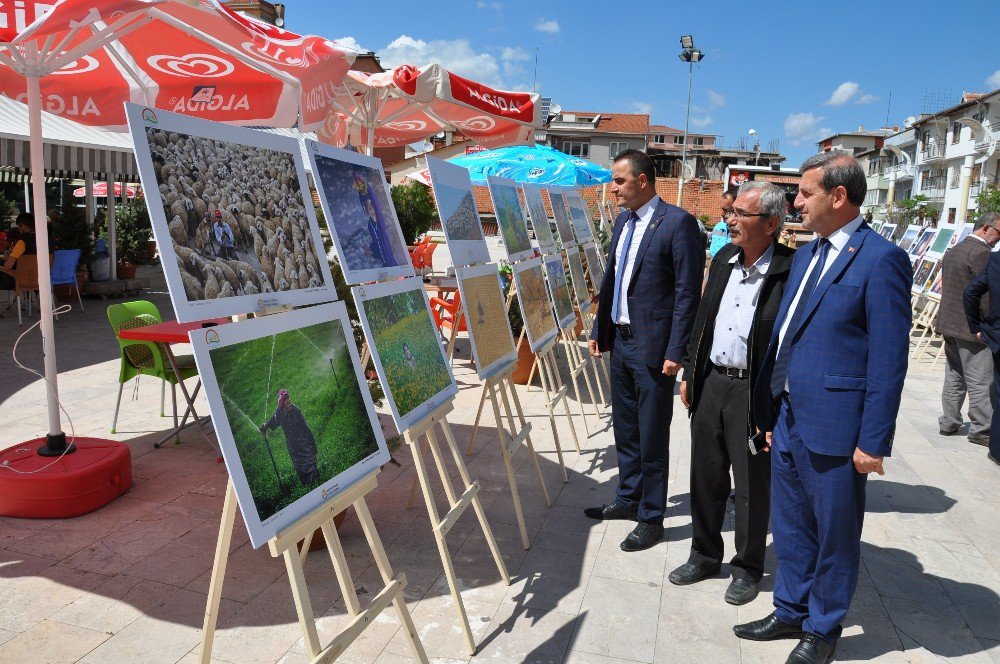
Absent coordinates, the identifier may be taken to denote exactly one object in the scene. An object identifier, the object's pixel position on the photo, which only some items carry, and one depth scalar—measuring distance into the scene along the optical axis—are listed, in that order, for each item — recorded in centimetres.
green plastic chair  514
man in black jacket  334
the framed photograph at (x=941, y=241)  1116
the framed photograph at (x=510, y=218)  526
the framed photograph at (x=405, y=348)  301
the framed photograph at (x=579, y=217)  820
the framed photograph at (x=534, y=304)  489
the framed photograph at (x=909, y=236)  1380
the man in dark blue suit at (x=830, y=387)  267
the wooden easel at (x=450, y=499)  299
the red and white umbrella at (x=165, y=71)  386
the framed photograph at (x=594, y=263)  833
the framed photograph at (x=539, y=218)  610
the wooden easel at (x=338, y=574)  215
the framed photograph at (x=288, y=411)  208
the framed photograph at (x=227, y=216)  214
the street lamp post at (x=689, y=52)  2836
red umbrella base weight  393
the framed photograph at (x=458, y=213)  409
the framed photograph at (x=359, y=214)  306
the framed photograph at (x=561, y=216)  723
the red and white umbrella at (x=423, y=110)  623
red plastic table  458
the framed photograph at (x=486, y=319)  392
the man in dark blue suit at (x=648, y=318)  403
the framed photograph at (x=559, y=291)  587
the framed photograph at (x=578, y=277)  700
